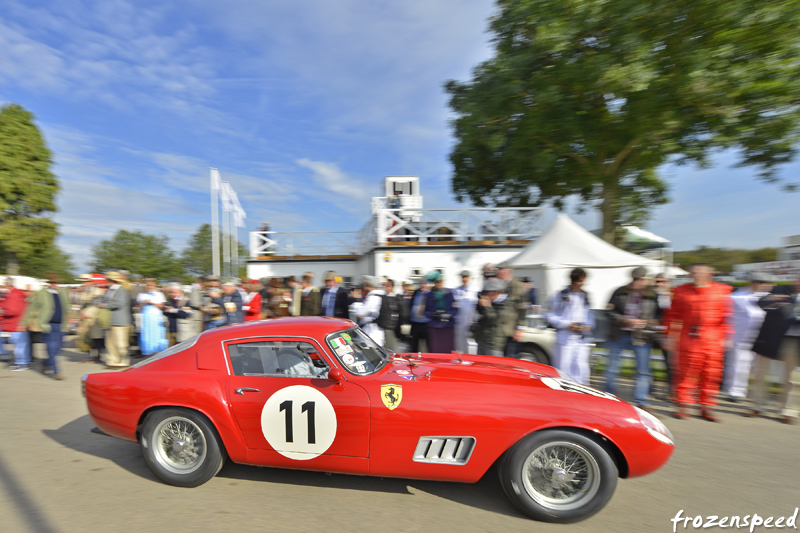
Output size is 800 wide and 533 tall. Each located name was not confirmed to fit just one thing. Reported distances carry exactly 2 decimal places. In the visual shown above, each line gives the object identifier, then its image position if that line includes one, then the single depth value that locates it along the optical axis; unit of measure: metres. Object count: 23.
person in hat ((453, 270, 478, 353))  7.53
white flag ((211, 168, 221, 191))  21.34
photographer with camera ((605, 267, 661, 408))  5.30
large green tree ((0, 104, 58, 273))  28.31
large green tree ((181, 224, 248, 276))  68.12
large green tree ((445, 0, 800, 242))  8.74
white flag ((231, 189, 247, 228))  23.42
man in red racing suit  4.89
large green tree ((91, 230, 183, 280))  59.50
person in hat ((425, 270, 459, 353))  6.49
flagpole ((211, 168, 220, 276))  20.52
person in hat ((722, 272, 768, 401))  5.88
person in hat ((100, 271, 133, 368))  7.50
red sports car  2.88
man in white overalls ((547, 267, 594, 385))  5.48
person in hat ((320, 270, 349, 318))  7.21
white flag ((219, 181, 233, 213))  22.16
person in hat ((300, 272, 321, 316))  7.42
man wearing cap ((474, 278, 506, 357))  5.66
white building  14.13
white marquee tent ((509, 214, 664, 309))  9.73
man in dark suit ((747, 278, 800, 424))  5.02
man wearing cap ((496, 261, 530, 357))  5.64
